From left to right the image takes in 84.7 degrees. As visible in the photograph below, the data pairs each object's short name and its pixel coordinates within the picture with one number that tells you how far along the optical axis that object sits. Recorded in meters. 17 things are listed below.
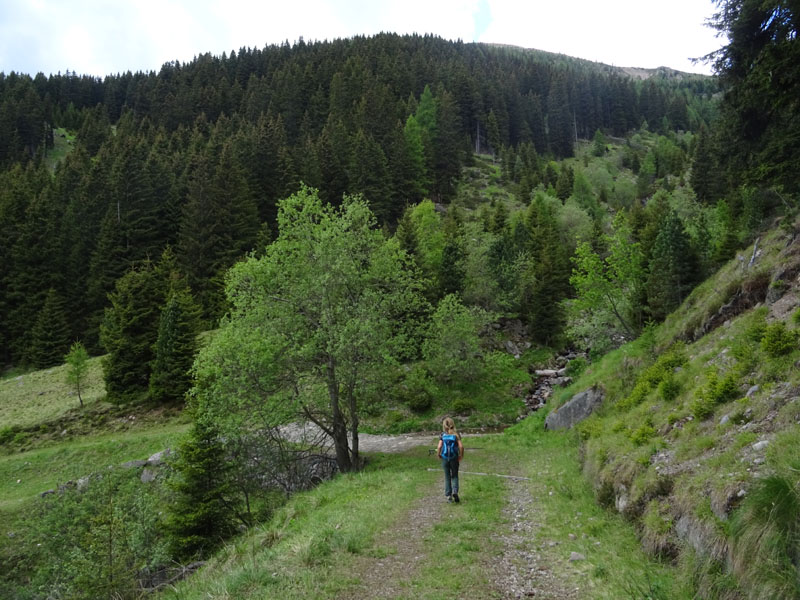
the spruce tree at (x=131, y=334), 35.28
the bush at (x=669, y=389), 11.77
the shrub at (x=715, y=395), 9.30
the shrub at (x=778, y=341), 8.98
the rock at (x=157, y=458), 24.97
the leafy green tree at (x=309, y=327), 17.17
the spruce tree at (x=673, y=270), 26.72
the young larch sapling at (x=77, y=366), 33.06
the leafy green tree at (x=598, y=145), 118.88
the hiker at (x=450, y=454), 11.02
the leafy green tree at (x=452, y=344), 31.30
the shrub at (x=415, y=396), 31.38
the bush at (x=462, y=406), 30.85
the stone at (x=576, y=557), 7.19
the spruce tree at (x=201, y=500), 14.80
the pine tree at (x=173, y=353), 34.06
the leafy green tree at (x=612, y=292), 30.58
